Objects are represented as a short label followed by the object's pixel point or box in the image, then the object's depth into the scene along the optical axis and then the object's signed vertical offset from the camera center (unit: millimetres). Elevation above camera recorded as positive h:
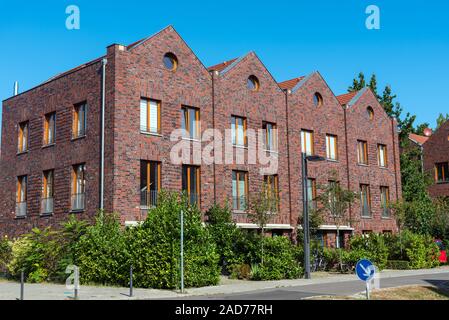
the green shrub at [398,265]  29125 -1830
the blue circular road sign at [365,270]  12867 -905
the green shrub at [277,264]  22734 -1305
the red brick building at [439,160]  45903 +5393
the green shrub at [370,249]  26422 -965
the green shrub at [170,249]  18719 -561
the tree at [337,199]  27125 +1410
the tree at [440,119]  79812 +15007
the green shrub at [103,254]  20047 -730
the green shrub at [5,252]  24891 -717
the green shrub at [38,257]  22500 -873
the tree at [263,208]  24938 +983
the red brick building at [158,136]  24125 +4536
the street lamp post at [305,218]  23234 +489
